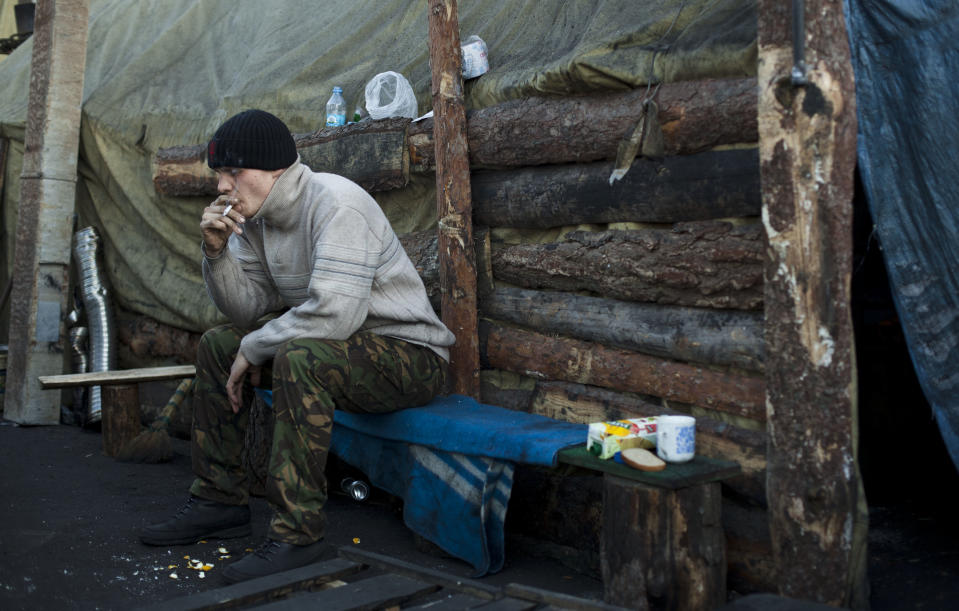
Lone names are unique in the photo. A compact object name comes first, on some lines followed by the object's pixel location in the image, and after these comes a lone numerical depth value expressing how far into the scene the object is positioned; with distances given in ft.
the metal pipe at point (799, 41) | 8.60
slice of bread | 9.23
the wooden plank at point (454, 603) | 9.03
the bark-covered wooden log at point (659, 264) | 10.61
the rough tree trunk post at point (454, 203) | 13.64
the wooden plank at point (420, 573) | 9.38
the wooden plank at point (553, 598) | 8.55
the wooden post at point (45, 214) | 19.97
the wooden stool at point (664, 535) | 9.20
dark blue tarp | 9.84
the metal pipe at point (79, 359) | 20.84
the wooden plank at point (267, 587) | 9.08
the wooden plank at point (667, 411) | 10.48
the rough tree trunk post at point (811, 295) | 8.69
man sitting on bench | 10.73
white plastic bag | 15.30
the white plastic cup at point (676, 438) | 9.47
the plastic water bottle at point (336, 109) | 16.63
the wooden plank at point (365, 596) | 9.07
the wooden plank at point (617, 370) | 10.76
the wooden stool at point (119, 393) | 16.88
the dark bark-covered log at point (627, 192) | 10.75
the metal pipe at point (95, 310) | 20.39
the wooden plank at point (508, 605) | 8.88
